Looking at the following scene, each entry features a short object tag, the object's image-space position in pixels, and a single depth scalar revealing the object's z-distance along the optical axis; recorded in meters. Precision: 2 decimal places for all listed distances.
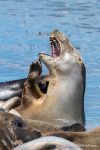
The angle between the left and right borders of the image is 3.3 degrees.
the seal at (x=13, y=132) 12.17
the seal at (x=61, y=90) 19.07
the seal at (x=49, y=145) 11.18
